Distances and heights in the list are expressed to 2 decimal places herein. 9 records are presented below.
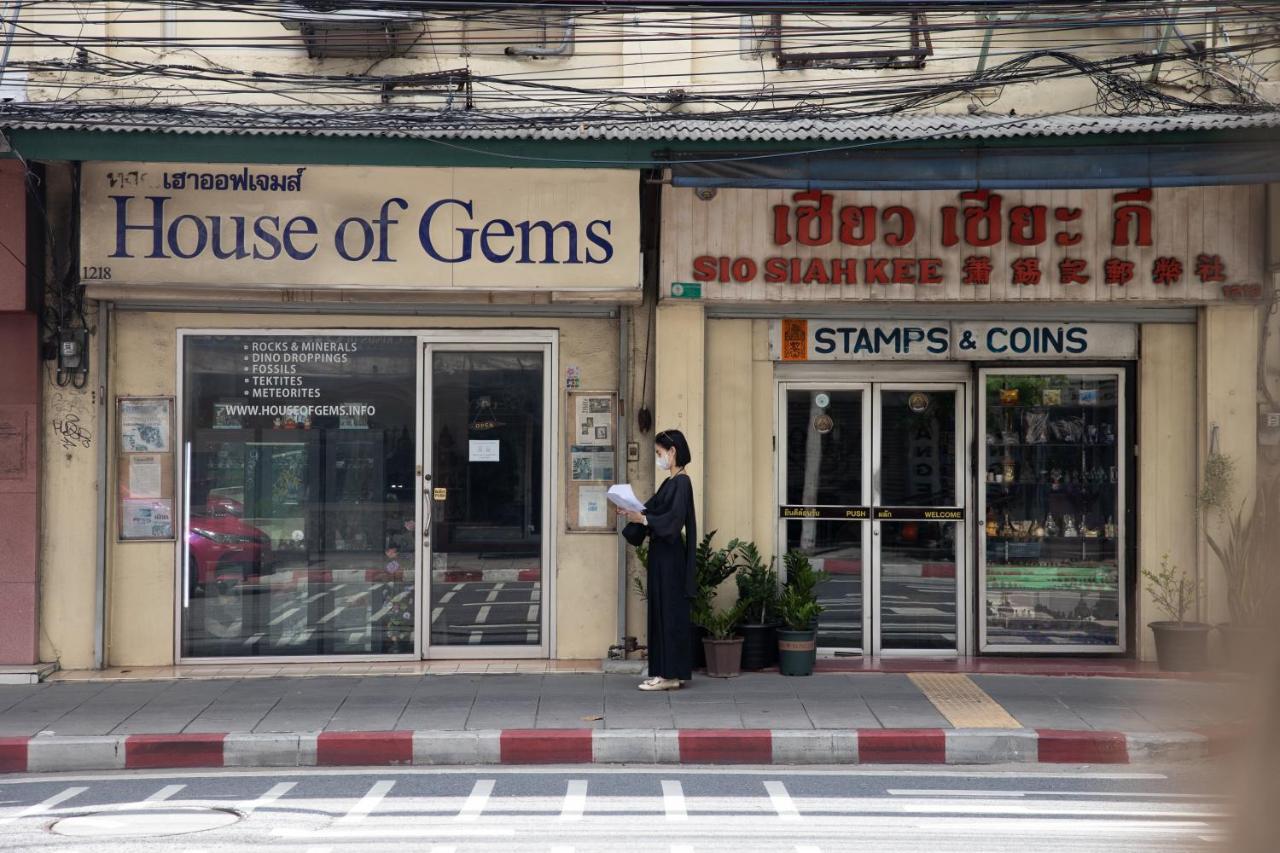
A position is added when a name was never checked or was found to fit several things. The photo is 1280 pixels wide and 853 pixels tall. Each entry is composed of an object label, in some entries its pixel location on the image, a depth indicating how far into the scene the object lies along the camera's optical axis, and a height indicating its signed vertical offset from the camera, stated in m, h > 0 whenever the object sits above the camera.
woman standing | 9.58 -0.88
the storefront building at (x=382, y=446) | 10.34 +0.00
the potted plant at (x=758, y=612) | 10.47 -1.30
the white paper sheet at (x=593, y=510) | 10.88 -0.51
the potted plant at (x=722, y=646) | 10.17 -1.52
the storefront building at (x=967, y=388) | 10.48 +0.51
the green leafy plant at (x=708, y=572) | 10.27 -0.97
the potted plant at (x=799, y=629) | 10.22 -1.40
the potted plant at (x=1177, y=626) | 10.30 -1.37
